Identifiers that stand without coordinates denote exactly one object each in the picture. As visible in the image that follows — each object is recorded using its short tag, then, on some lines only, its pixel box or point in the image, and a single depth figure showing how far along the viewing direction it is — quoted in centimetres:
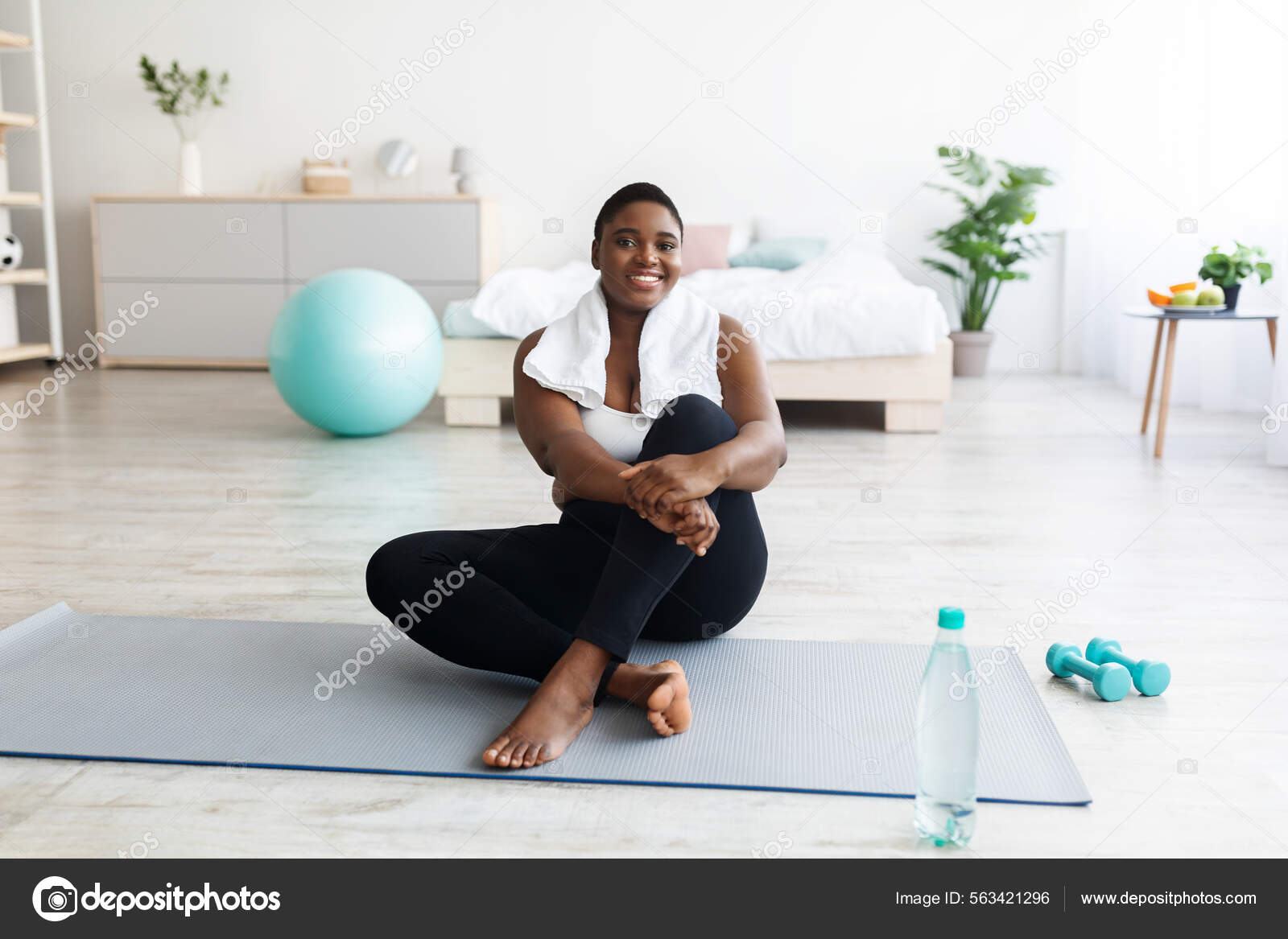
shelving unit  517
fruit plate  332
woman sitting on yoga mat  148
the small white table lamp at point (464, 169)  553
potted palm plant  512
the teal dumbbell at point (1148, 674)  164
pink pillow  505
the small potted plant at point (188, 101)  563
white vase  570
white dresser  542
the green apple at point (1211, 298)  337
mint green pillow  507
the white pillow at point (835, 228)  548
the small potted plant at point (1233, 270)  334
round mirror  571
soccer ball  521
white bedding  383
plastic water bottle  119
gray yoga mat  142
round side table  327
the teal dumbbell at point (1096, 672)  163
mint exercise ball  361
